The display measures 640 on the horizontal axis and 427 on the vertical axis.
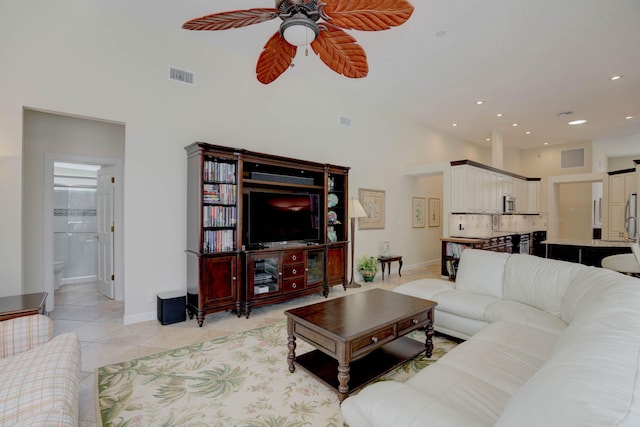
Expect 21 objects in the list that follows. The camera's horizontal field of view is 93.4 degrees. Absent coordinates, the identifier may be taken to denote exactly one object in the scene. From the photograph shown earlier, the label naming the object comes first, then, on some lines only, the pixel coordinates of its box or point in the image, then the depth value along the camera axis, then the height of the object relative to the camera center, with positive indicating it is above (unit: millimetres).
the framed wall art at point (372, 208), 6093 +109
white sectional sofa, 763 -745
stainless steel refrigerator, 6023 -89
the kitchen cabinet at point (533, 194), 9516 +612
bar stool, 4133 -704
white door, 4699 -293
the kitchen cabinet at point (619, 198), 6961 +373
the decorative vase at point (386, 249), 6404 -762
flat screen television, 4094 -64
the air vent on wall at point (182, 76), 3799 +1756
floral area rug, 1945 -1320
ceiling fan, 1904 +1305
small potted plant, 5793 -1055
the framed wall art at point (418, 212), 7410 +30
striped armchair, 1266 -821
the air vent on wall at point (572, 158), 9070 +1694
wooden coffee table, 2064 -911
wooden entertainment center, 3605 -286
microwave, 8109 +253
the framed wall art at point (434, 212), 8031 +31
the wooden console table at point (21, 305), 2367 -778
